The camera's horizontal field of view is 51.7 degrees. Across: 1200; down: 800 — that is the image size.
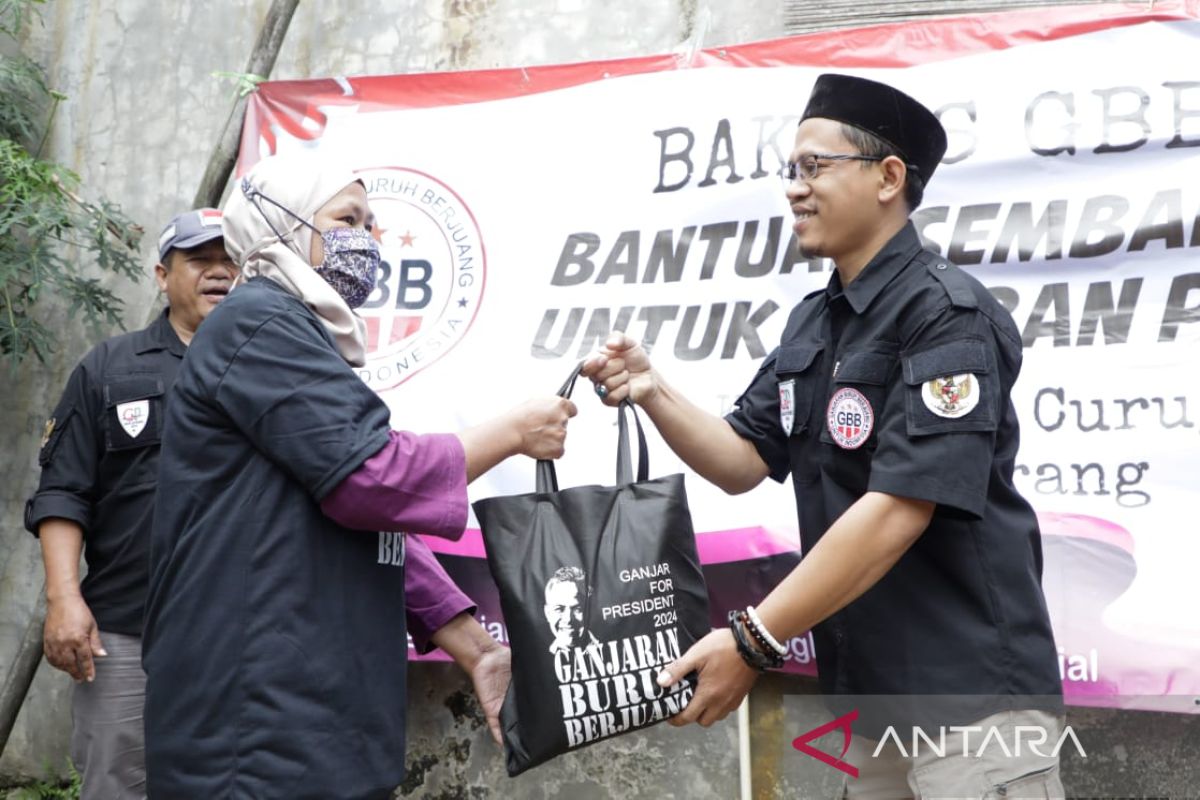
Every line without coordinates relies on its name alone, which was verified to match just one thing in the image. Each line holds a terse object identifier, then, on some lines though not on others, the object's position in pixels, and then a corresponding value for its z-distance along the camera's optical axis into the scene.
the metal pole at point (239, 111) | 4.16
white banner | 3.20
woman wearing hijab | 1.96
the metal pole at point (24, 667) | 4.03
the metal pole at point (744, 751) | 3.57
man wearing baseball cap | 3.29
